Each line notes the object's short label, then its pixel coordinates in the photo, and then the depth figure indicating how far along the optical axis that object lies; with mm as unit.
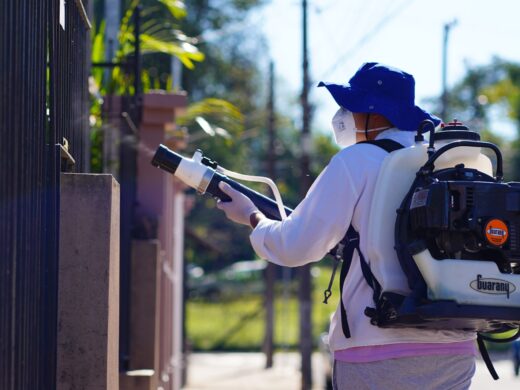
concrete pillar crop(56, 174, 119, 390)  4754
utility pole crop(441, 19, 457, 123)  28188
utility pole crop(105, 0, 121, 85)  9920
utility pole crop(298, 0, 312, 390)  18422
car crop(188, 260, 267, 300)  47531
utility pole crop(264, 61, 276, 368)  26203
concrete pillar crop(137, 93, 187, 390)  10159
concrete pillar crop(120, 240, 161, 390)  9055
